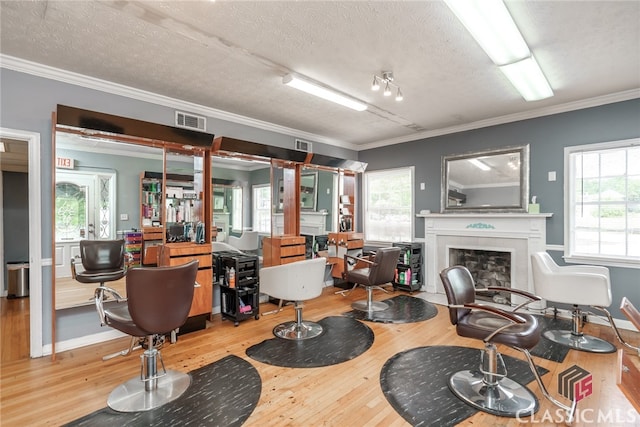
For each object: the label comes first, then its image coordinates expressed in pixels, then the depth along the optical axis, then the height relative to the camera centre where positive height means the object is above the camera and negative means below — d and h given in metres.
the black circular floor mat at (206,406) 1.97 -1.34
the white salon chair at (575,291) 2.97 -0.80
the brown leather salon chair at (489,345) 2.06 -0.92
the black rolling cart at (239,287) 3.65 -0.91
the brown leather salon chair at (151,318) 2.06 -0.76
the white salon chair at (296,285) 3.17 -0.77
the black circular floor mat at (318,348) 2.76 -1.34
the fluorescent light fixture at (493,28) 1.95 +1.32
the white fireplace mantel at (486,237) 4.17 -0.37
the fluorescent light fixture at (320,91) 3.05 +1.31
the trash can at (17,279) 4.69 -1.03
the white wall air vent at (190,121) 3.76 +1.15
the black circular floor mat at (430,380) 2.04 -1.35
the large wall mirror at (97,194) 2.93 +0.19
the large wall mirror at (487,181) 4.30 +0.48
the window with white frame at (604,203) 3.58 +0.11
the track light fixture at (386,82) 2.97 +1.35
